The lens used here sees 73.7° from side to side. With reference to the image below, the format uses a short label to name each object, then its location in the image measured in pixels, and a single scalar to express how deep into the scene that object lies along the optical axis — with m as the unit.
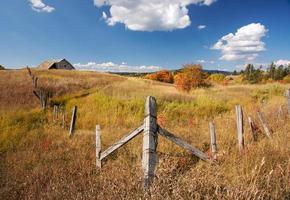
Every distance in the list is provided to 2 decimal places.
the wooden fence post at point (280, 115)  7.03
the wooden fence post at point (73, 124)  7.78
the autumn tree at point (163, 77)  58.96
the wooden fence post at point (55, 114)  10.01
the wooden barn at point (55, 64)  51.04
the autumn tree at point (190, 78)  33.06
